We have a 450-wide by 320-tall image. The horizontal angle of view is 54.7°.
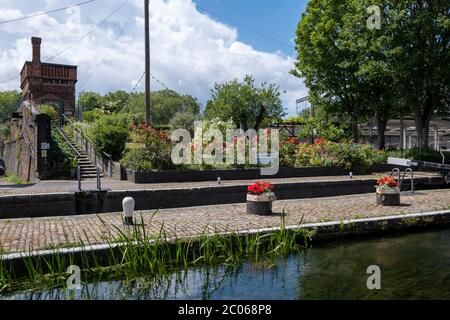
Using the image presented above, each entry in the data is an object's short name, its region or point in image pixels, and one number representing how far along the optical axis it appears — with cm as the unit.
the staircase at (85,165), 1831
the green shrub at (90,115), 3150
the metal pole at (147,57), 2122
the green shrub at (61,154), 1843
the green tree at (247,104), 2889
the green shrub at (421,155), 2244
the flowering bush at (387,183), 1125
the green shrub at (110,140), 1902
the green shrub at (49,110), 2699
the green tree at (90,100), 6211
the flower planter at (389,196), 1121
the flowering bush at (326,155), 1884
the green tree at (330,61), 2552
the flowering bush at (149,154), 1611
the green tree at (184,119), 4939
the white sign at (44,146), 1778
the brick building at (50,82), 3500
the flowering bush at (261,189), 1000
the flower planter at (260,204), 992
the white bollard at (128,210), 855
